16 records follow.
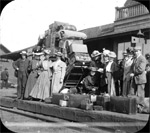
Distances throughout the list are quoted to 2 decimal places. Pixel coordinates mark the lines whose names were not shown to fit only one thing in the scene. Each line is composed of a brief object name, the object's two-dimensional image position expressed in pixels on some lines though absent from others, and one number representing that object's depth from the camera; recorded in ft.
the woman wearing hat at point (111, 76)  23.66
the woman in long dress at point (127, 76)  21.79
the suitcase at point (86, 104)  20.25
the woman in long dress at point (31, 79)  30.45
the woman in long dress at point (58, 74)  27.94
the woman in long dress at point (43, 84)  28.45
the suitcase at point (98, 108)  19.93
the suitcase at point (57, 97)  23.67
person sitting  25.23
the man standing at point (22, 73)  30.84
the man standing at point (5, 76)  65.97
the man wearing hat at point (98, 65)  24.82
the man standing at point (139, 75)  20.18
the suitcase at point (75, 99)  21.88
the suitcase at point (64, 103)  23.45
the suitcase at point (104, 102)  20.35
